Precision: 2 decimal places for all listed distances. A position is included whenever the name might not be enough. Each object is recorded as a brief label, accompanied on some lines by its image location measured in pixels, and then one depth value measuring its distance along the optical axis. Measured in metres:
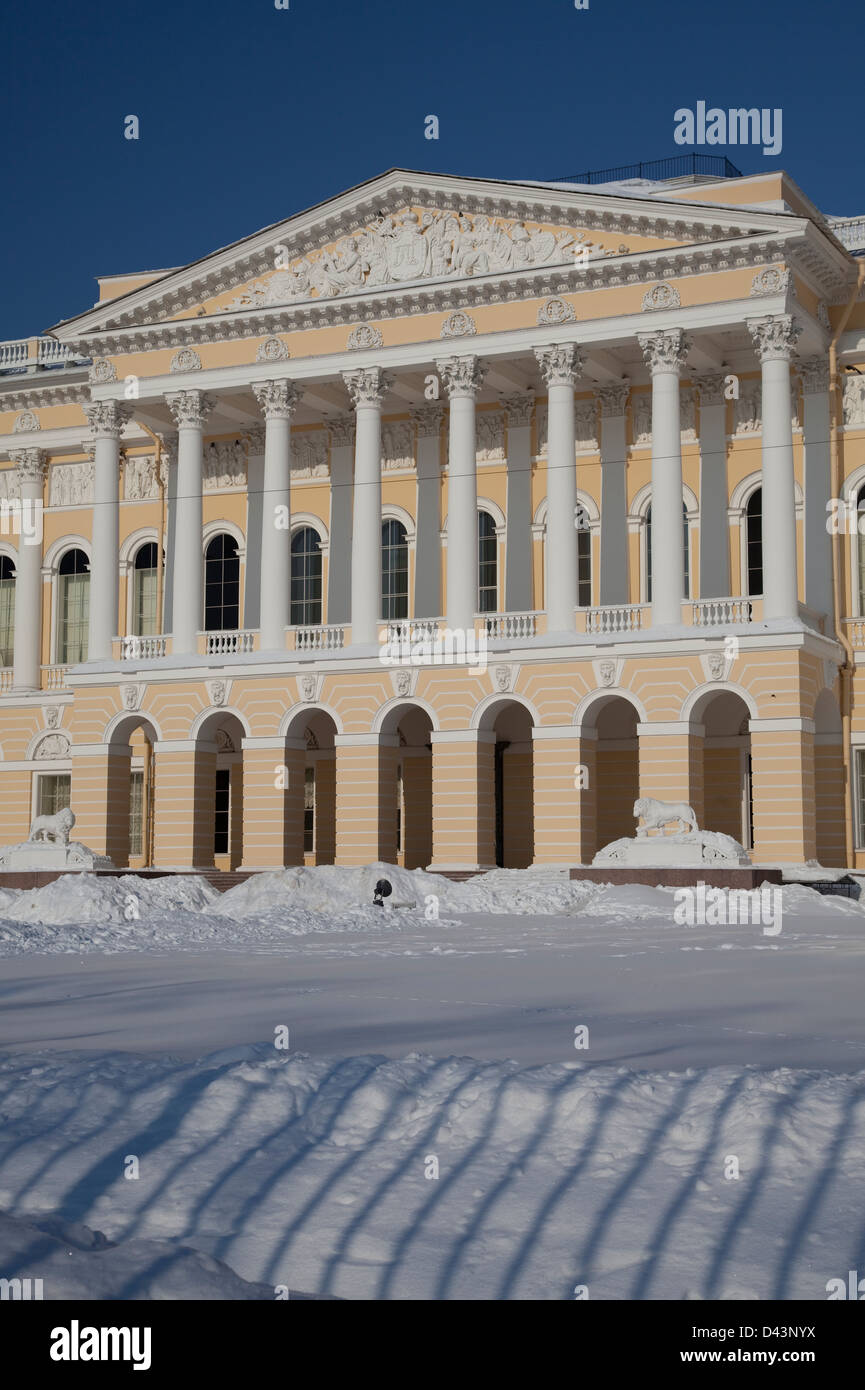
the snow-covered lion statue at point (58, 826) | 35.88
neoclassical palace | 34.00
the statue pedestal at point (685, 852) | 29.47
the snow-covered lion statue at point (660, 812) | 30.48
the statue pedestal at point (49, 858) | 35.44
